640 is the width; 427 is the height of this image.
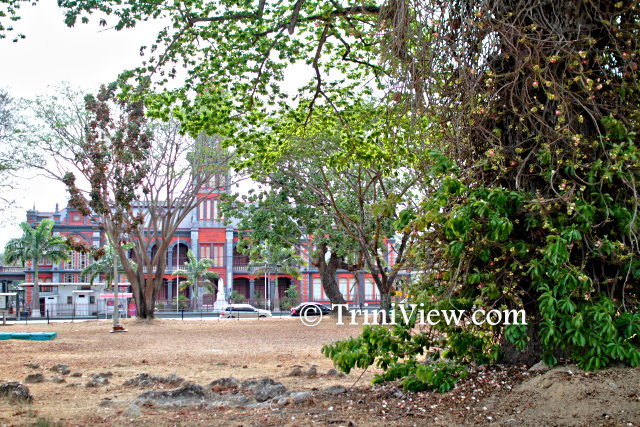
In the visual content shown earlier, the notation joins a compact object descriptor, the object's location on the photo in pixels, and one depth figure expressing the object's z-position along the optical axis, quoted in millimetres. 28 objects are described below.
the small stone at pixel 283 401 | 5613
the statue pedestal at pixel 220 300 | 45219
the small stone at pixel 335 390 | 5949
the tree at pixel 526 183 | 4699
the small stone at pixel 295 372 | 8688
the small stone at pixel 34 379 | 8329
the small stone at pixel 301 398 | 5579
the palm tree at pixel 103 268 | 47350
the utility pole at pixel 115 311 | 22622
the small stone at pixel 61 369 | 9703
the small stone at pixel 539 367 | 5129
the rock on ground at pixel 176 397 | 6109
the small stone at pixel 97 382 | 7980
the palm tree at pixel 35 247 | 47719
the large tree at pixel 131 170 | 22703
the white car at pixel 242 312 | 37062
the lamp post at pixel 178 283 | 51684
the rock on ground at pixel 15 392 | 6465
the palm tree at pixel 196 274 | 54219
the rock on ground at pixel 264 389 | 6262
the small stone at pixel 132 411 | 5584
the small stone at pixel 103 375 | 8742
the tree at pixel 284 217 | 24688
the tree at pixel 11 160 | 21594
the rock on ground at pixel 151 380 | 7942
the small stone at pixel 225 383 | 7135
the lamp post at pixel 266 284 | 52875
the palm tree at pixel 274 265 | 28542
